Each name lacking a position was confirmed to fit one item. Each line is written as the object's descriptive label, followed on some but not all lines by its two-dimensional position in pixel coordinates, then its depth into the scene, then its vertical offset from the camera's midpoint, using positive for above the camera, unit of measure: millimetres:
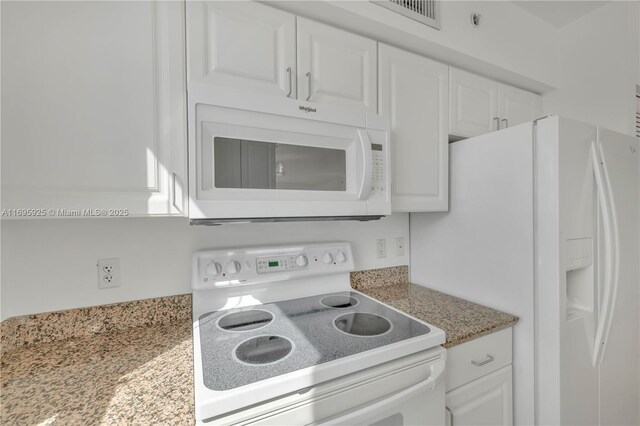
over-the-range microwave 943 +188
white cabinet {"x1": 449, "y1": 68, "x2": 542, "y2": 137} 1504 +593
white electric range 745 -438
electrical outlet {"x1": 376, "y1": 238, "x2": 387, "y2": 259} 1708 -227
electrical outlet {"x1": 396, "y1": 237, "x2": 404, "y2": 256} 1774 -225
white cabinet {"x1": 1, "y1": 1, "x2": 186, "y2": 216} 764 +311
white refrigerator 1106 -211
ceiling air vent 1252 +924
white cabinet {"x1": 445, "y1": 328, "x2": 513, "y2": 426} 1104 -701
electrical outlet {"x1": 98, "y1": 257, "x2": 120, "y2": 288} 1112 -236
